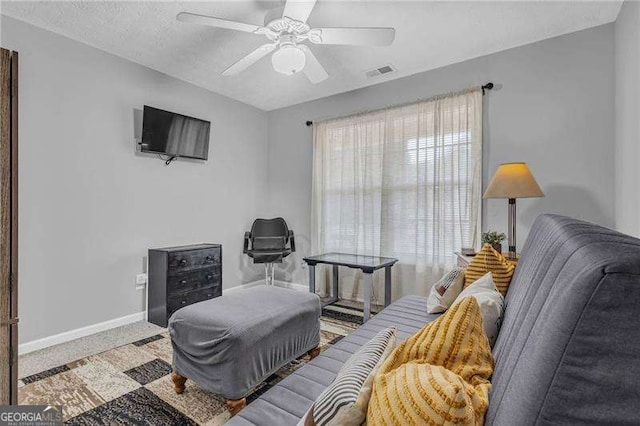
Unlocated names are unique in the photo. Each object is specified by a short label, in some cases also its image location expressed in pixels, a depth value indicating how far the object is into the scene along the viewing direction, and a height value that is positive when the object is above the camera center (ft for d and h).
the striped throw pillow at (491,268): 5.54 -0.97
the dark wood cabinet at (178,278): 9.95 -2.14
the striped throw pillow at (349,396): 2.29 -1.38
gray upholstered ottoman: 5.31 -2.28
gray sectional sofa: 1.48 -0.66
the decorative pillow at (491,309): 3.76 -1.14
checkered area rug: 5.49 -3.52
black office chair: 13.37 -1.07
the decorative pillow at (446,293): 6.31 -1.55
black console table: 9.44 -1.54
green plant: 8.38 -0.58
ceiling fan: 6.43 +3.95
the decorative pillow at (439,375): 1.89 -1.12
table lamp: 7.67 +0.75
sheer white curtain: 10.12 +1.04
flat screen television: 10.15 +2.70
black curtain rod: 9.71 +3.96
